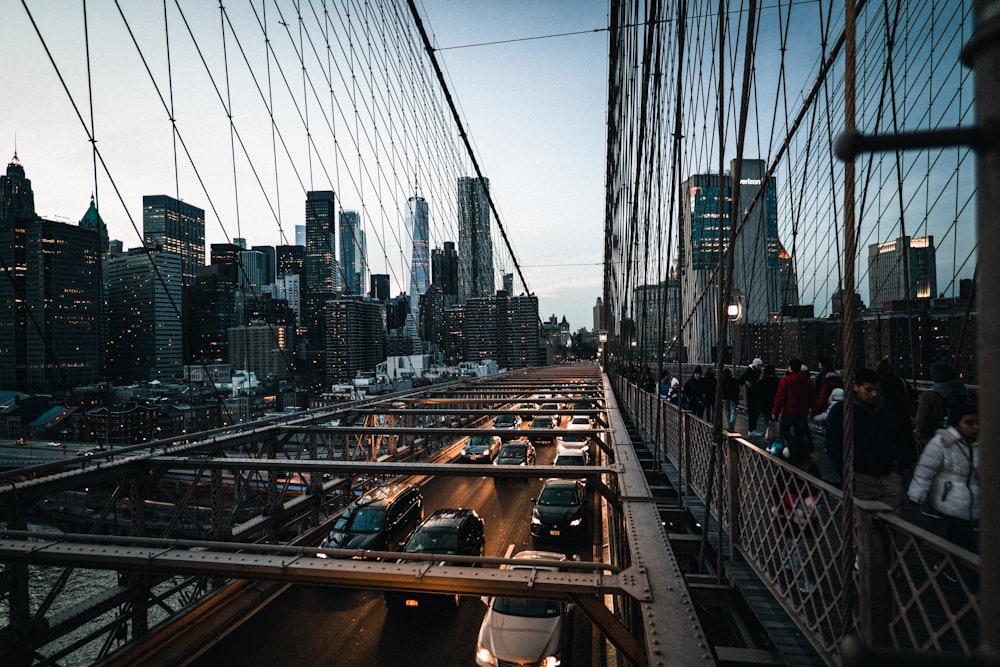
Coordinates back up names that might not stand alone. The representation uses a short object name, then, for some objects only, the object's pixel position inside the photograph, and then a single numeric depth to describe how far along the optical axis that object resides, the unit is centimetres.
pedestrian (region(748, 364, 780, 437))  880
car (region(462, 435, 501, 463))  2102
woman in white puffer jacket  342
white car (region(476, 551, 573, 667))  763
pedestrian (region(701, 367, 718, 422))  988
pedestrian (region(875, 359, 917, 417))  576
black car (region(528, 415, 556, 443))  2788
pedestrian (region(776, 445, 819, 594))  322
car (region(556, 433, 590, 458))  2089
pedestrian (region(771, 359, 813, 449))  670
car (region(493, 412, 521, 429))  2527
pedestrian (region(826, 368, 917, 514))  372
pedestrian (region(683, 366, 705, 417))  1044
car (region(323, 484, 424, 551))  1120
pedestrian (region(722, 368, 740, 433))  1029
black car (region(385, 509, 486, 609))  1008
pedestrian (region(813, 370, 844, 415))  738
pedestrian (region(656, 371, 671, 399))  1416
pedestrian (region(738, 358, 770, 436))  895
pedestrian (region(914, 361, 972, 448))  505
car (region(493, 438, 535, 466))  1806
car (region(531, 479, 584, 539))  1301
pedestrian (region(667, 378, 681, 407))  1456
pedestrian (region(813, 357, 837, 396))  766
